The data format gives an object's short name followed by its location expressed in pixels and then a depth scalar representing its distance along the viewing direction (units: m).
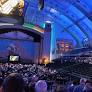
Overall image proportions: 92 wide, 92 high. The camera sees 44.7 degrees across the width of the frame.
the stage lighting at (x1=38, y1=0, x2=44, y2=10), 6.39
